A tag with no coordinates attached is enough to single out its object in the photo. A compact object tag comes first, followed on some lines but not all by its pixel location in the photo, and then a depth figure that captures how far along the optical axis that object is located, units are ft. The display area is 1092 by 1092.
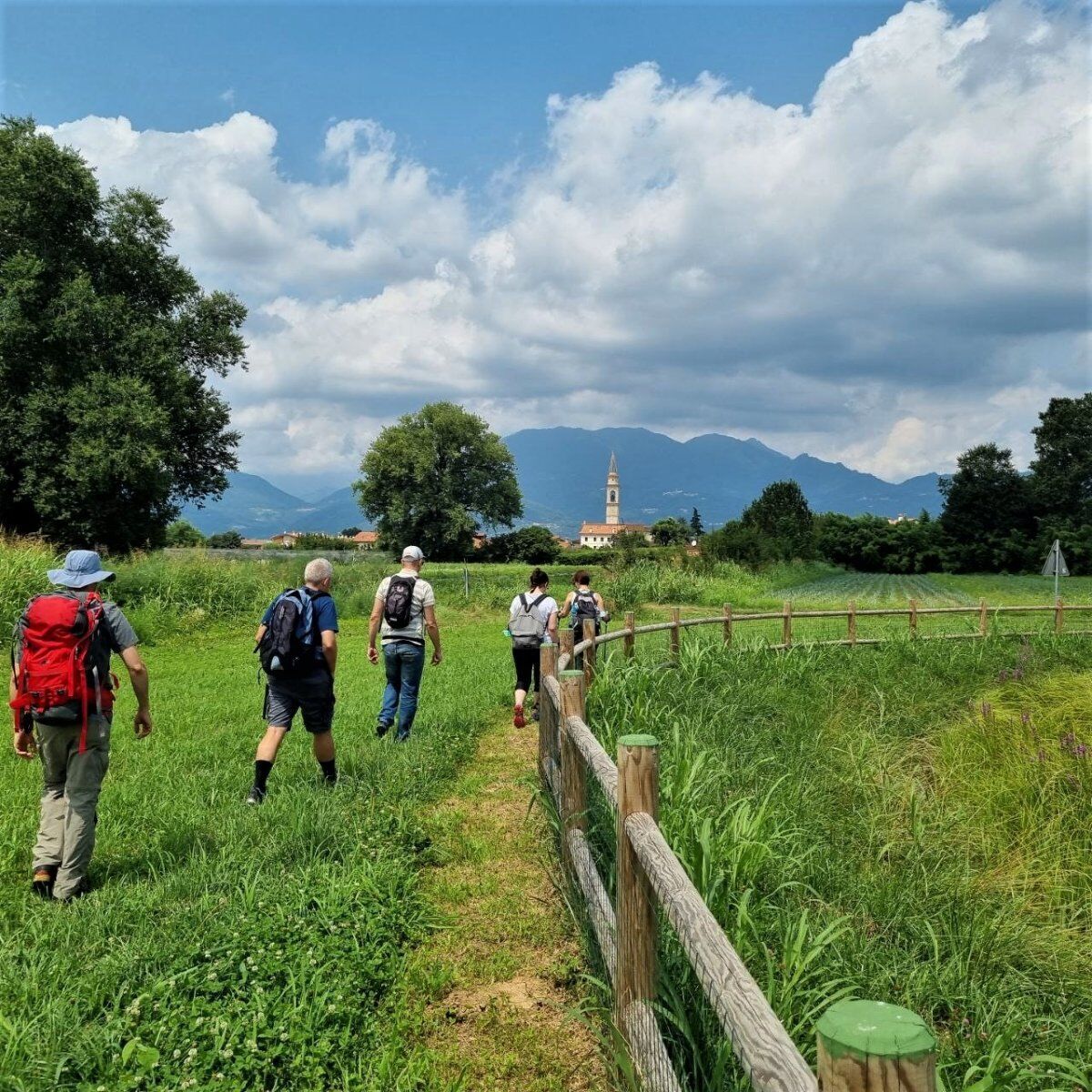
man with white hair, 17.90
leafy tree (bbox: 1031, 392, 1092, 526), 179.42
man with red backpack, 13.60
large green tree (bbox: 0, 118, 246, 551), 82.58
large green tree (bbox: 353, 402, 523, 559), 221.25
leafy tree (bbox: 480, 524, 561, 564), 235.40
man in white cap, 23.13
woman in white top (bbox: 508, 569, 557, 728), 27.94
